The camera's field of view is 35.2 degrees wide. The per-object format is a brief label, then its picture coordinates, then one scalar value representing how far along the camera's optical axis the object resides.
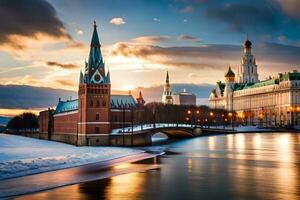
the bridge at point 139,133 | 98.19
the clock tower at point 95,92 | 103.62
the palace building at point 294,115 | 195.62
